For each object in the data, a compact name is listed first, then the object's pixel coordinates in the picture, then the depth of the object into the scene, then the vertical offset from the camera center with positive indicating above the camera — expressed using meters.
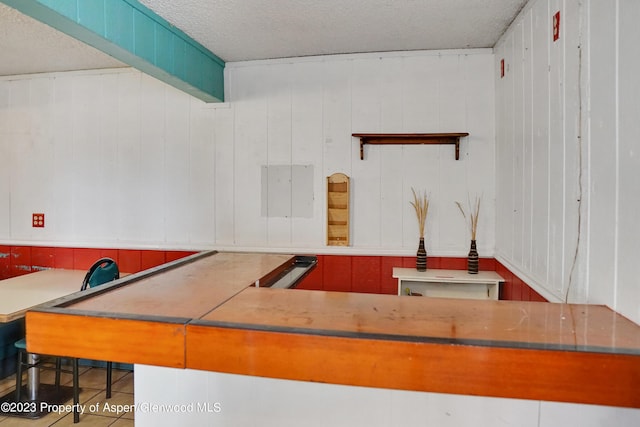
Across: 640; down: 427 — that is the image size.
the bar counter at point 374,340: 0.84 -0.33
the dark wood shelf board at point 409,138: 2.82 +0.50
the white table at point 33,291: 2.30 -0.59
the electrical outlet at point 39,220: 3.52 -0.13
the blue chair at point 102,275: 2.59 -0.47
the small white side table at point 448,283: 2.60 -0.55
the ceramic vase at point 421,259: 2.82 -0.39
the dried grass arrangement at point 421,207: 2.90 -0.01
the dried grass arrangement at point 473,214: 2.85 -0.07
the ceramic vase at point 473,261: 2.74 -0.40
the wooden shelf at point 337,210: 3.00 -0.04
